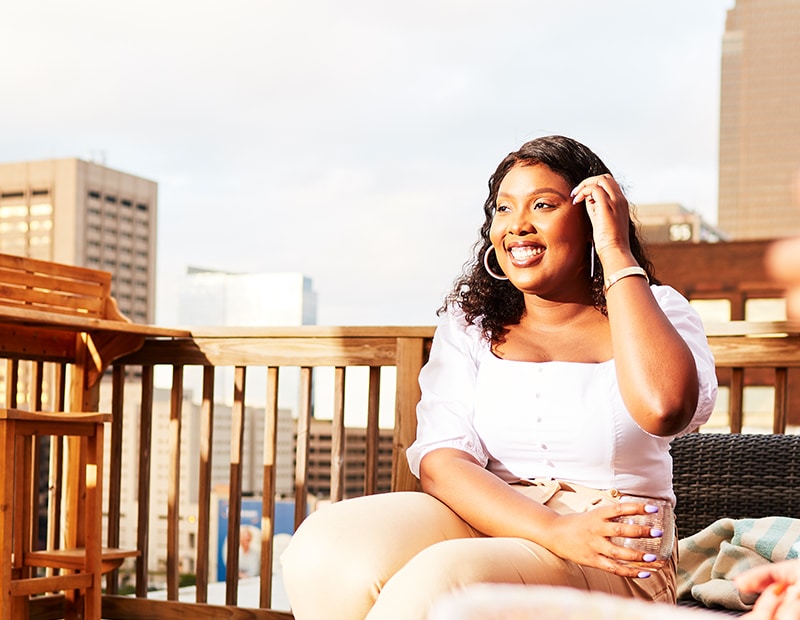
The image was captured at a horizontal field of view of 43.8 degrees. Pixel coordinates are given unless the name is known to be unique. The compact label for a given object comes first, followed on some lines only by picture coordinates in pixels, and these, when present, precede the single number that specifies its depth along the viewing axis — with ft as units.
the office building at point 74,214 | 260.01
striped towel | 6.45
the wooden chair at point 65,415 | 8.73
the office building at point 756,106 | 213.66
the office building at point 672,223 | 156.97
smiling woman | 4.77
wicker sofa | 7.33
